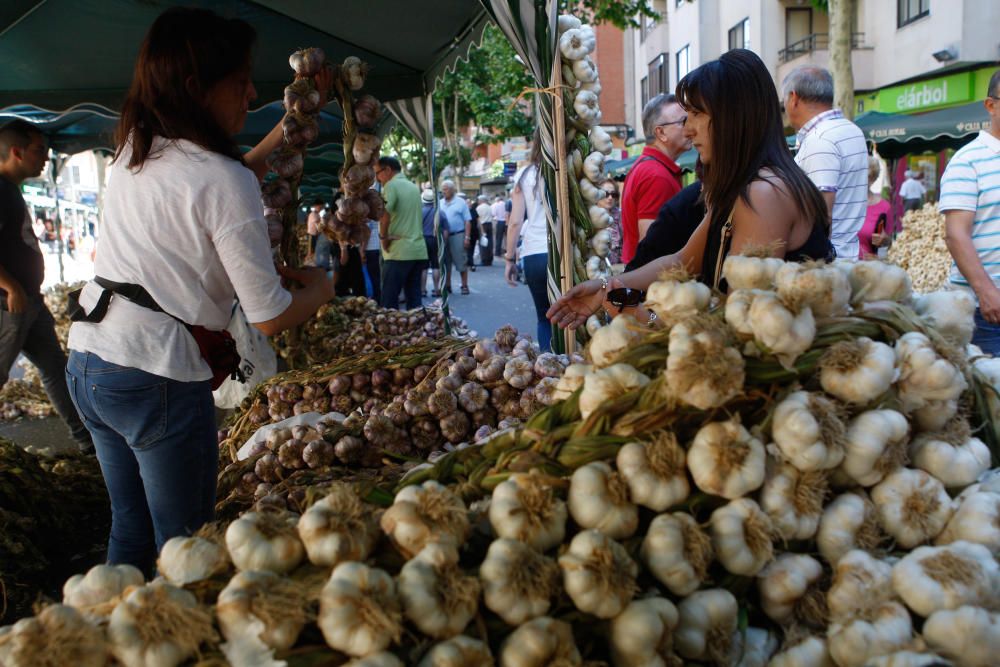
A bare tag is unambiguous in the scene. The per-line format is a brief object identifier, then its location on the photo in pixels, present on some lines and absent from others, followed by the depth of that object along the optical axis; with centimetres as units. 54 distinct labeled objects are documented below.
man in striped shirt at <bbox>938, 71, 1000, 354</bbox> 321
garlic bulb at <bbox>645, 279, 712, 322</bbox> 126
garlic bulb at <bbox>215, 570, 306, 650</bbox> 93
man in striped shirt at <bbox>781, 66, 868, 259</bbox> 332
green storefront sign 1619
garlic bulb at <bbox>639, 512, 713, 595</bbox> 107
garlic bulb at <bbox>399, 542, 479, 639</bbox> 97
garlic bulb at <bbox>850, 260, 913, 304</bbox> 138
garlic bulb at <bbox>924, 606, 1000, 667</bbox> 102
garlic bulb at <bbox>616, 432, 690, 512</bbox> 111
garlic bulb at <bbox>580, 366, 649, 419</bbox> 118
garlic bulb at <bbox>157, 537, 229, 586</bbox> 105
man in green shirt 764
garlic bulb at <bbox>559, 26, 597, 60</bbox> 354
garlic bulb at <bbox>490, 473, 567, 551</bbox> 106
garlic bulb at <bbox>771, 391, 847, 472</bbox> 112
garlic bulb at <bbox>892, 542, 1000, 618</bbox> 106
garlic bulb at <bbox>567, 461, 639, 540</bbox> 109
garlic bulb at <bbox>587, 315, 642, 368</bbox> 131
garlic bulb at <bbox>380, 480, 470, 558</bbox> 106
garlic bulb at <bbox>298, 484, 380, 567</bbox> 104
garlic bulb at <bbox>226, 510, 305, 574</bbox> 105
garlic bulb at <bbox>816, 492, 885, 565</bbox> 117
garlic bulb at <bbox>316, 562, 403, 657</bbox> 93
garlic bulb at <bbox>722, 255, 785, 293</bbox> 130
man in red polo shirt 369
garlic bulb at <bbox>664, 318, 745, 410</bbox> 110
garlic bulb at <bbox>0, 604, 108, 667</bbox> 91
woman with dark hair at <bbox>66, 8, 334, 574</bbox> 177
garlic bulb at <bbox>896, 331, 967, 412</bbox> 121
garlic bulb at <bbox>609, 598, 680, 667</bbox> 101
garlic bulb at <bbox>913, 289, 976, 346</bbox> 142
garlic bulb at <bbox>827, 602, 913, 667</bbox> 104
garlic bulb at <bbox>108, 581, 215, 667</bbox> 93
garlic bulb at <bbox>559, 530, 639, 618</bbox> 101
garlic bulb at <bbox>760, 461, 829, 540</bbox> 114
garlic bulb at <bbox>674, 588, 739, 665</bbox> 107
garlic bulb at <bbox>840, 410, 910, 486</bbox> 117
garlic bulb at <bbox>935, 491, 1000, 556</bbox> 117
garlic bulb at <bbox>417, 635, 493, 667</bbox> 95
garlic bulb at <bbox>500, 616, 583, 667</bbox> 97
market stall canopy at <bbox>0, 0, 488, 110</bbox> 477
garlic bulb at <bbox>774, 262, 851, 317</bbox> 120
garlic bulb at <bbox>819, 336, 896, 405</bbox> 117
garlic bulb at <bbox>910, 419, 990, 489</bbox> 125
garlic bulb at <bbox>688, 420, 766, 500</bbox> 111
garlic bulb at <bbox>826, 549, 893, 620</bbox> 109
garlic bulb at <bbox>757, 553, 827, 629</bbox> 113
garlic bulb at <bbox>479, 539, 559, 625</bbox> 100
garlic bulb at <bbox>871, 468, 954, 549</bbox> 119
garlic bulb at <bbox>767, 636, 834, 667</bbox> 108
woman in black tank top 199
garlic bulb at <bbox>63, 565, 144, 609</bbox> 106
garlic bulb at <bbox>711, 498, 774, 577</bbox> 110
